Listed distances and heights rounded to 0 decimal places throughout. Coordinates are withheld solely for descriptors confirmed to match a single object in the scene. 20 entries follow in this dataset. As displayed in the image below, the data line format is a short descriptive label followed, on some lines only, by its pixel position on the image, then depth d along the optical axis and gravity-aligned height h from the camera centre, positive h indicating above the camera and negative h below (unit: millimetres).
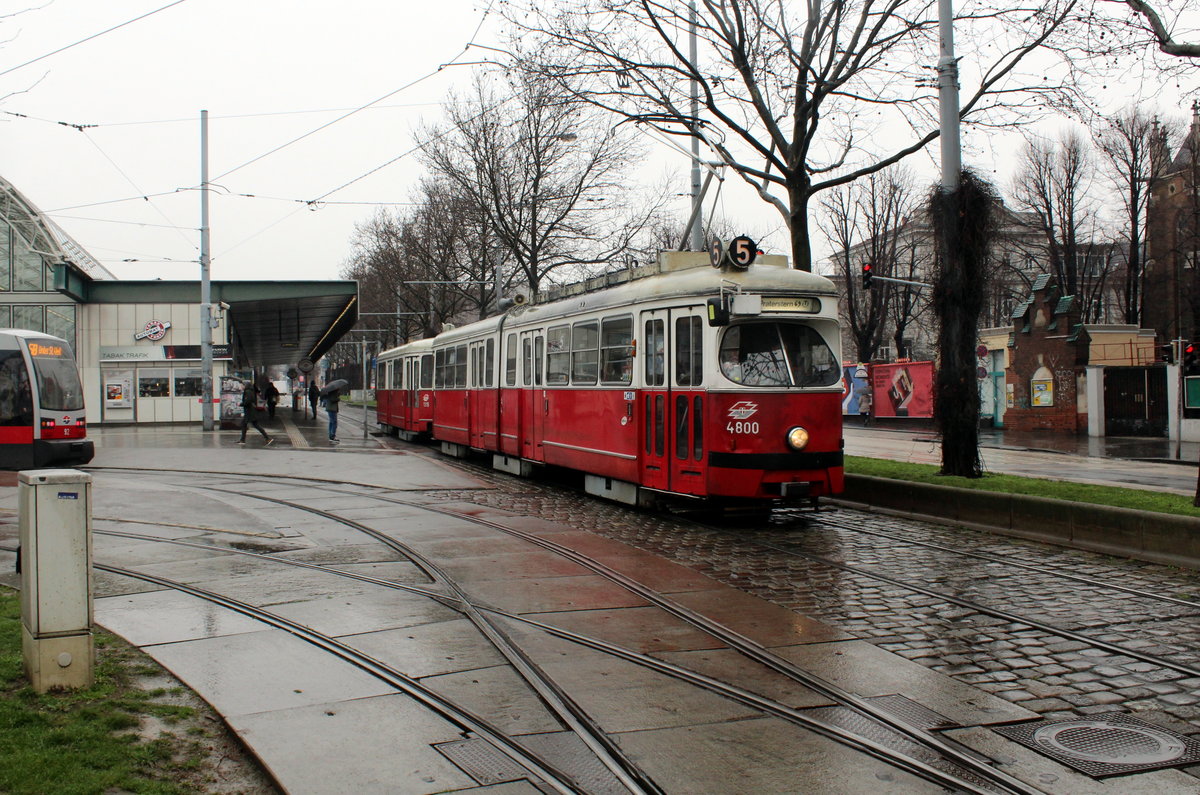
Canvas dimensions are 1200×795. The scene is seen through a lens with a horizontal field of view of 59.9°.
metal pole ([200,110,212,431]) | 31891 +2509
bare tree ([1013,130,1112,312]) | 51531 +9059
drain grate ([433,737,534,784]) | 4418 -1642
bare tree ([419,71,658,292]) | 36938 +7629
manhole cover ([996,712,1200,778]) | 4594 -1674
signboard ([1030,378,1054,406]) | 37281 -264
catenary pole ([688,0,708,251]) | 17391 +4718
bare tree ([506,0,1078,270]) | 16719 +5245
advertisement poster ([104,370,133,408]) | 37844 +110
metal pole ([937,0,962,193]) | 13844 +3851
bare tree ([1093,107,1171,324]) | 47656 +9961
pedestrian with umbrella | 29592 -242
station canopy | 37625 +3430
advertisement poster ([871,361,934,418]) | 43125 -101
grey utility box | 5227 -960
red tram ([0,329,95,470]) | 18875 -223
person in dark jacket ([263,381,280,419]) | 41125 -208
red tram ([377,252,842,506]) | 11680 +56
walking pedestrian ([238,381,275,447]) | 27875 -426
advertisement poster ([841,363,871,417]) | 48344 +94
